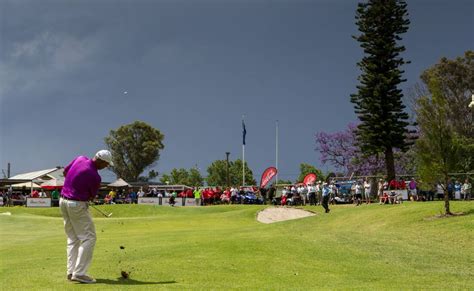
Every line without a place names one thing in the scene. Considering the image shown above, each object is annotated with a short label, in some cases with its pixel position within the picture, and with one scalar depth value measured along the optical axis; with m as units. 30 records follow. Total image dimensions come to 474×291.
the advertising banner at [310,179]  41.84
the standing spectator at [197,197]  49.59
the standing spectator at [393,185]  34.91
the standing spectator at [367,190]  34.91
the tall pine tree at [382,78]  44.38
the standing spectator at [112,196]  53.41
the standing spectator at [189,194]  50.94
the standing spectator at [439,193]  34.66
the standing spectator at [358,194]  35.38
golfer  9.26
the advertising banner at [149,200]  51.89
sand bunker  33.88
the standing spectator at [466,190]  33.03
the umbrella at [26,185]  61.68
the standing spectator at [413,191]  34.19
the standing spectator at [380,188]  33.96
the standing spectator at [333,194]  39.53
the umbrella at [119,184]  61.27
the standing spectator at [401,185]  35.28
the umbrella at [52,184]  56.15
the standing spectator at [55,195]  51.29
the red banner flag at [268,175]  48.47
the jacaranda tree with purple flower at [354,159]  66.99
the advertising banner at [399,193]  32.12
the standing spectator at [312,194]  37.78
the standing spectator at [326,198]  31.16
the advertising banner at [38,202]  50.50
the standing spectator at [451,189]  33.31
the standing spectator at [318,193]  39.66
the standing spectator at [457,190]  33.75
